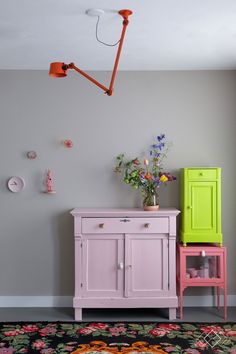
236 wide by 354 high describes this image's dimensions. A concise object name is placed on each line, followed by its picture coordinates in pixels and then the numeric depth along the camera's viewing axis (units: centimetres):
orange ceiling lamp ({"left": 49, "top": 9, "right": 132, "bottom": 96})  294
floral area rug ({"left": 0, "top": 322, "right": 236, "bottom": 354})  327
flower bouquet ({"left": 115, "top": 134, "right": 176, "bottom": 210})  423
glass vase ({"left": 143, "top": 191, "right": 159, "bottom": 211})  419
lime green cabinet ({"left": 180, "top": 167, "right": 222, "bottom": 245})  411
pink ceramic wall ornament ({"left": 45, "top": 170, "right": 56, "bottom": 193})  438
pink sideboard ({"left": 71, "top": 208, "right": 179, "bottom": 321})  400
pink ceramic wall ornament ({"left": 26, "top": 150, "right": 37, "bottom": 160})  443
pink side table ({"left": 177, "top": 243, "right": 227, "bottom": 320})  404
